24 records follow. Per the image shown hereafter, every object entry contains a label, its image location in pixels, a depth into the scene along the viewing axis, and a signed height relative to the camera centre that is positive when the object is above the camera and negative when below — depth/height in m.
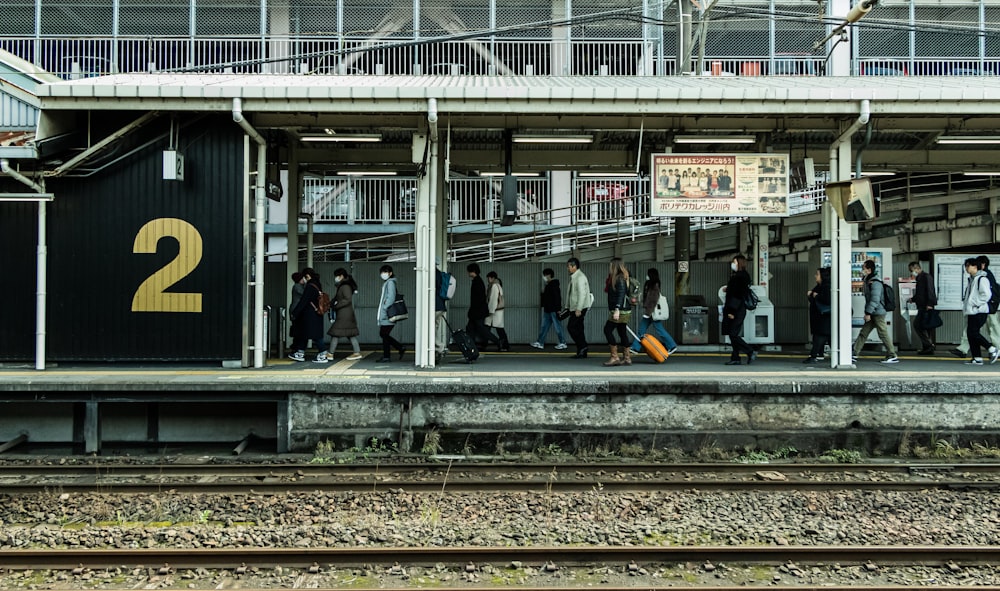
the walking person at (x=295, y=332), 12.41 -0.31
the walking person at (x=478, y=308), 14.47 +0.10
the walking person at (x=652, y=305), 13.17 +0.14
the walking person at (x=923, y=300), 13.34 +0.23
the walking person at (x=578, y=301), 12.74 +0.20
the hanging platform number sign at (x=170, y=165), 10.49 +2.07
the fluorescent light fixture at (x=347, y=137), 12.20 +2.88
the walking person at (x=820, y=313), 12.24 +0.00
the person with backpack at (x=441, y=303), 11.97 +0.16
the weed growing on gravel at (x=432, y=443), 9.36 -1.63
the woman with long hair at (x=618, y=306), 11.41 +0.11
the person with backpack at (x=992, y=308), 12.08 +0.08
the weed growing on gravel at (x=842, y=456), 9.33 -1.79
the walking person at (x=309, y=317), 12.20 -0.07
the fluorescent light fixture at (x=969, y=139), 12.16 +2.85
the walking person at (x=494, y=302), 14.66 +0.22
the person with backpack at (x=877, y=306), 12.16 +0.12
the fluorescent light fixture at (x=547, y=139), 12.21 +2.87
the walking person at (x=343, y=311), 12.41 +0.03
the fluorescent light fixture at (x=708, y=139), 12.01 +2.80
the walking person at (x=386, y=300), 12.06 +0.21
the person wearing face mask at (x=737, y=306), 11.74 +0.11
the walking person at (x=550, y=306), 15.06 +0.14
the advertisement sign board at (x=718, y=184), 11.48 +1.98
